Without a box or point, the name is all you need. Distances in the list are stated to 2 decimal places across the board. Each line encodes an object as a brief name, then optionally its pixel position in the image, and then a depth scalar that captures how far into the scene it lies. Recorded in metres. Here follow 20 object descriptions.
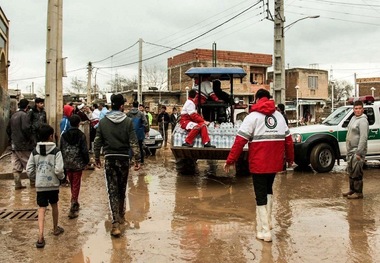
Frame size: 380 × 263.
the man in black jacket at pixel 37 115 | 9.45
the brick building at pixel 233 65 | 44.91
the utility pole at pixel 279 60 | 17.25
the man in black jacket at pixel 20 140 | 9.30
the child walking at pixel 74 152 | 6.96
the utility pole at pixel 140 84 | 33.88
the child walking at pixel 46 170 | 5.77
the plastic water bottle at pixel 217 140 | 9.69
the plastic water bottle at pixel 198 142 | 9.71
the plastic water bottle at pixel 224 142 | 9.65
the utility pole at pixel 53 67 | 11.37
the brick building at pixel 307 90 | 51.59
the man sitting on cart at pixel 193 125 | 9.59
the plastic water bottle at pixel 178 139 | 9.88
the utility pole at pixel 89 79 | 41.14
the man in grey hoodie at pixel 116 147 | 6.09
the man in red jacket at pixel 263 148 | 5.58
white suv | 11.82
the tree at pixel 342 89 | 79.17
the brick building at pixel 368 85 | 65.95
